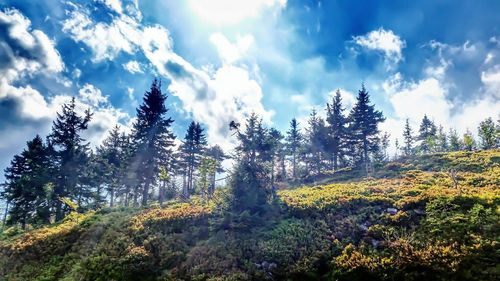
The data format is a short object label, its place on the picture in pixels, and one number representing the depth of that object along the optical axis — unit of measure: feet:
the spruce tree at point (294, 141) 210.79
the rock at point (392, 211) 71.19
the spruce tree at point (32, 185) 120.04
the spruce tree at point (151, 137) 125.49
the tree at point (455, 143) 253.44
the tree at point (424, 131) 265.13
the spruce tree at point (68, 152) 126.24
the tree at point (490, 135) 206.08
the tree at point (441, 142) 265.54
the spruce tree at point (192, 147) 182.80
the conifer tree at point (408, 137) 273.54
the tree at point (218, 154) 212.64
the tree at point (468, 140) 207.72
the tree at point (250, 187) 81.76
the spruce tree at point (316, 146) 197.26
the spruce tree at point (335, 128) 193.98
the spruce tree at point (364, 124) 182.62
